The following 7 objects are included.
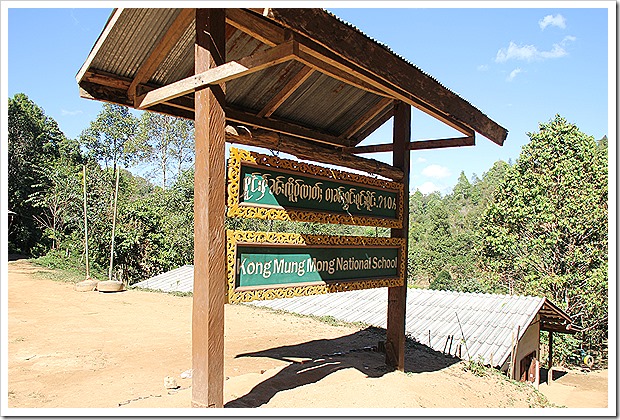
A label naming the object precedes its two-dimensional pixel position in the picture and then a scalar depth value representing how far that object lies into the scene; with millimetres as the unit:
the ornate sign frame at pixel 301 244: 3588
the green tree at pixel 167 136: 32188
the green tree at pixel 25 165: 27031
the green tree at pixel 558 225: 18531
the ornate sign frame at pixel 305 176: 3680
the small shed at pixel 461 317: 8359
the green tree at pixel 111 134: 34312
